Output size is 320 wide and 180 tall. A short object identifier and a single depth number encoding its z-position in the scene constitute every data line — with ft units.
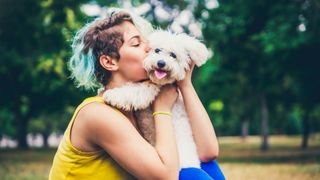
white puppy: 10.47
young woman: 9.71
